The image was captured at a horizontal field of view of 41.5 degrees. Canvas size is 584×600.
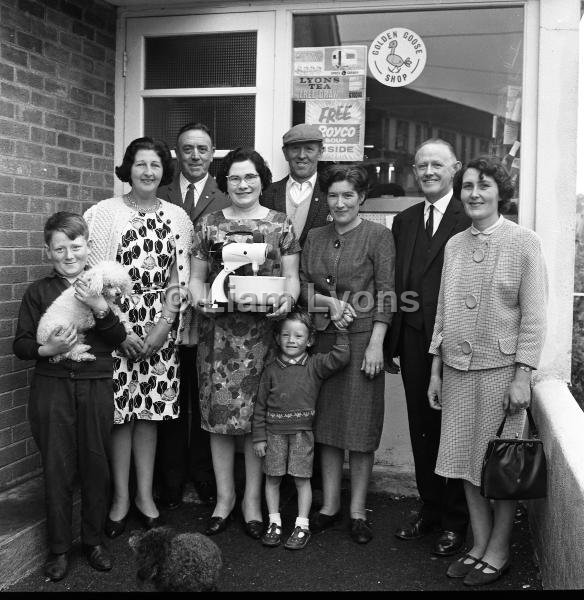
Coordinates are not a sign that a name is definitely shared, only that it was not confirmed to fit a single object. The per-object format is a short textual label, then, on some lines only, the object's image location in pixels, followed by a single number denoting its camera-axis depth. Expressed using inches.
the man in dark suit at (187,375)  175.8
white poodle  140.3
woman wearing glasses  158.1
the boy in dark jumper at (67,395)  142.2
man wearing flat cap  175.0
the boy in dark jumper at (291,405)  157.8
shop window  187.6
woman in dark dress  157.4
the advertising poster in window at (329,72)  195.9
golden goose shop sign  192.4
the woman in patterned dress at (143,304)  158.2
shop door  200.2
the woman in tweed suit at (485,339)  136.8
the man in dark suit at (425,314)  156.5
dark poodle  87.6
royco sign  195.8
